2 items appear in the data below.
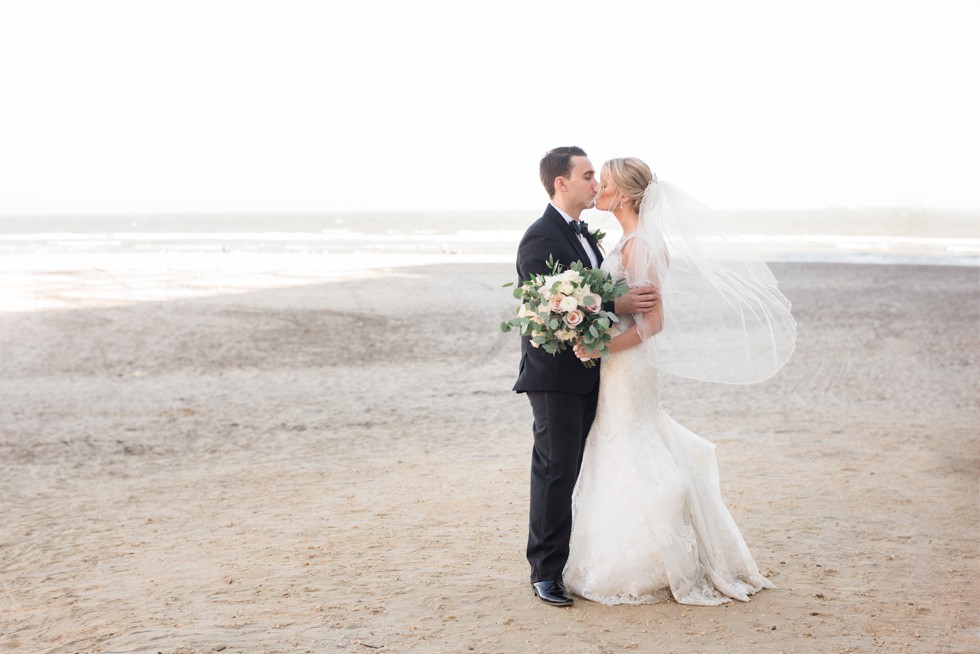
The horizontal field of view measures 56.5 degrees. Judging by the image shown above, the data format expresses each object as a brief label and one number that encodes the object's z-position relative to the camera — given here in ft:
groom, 13.14
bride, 13.24
